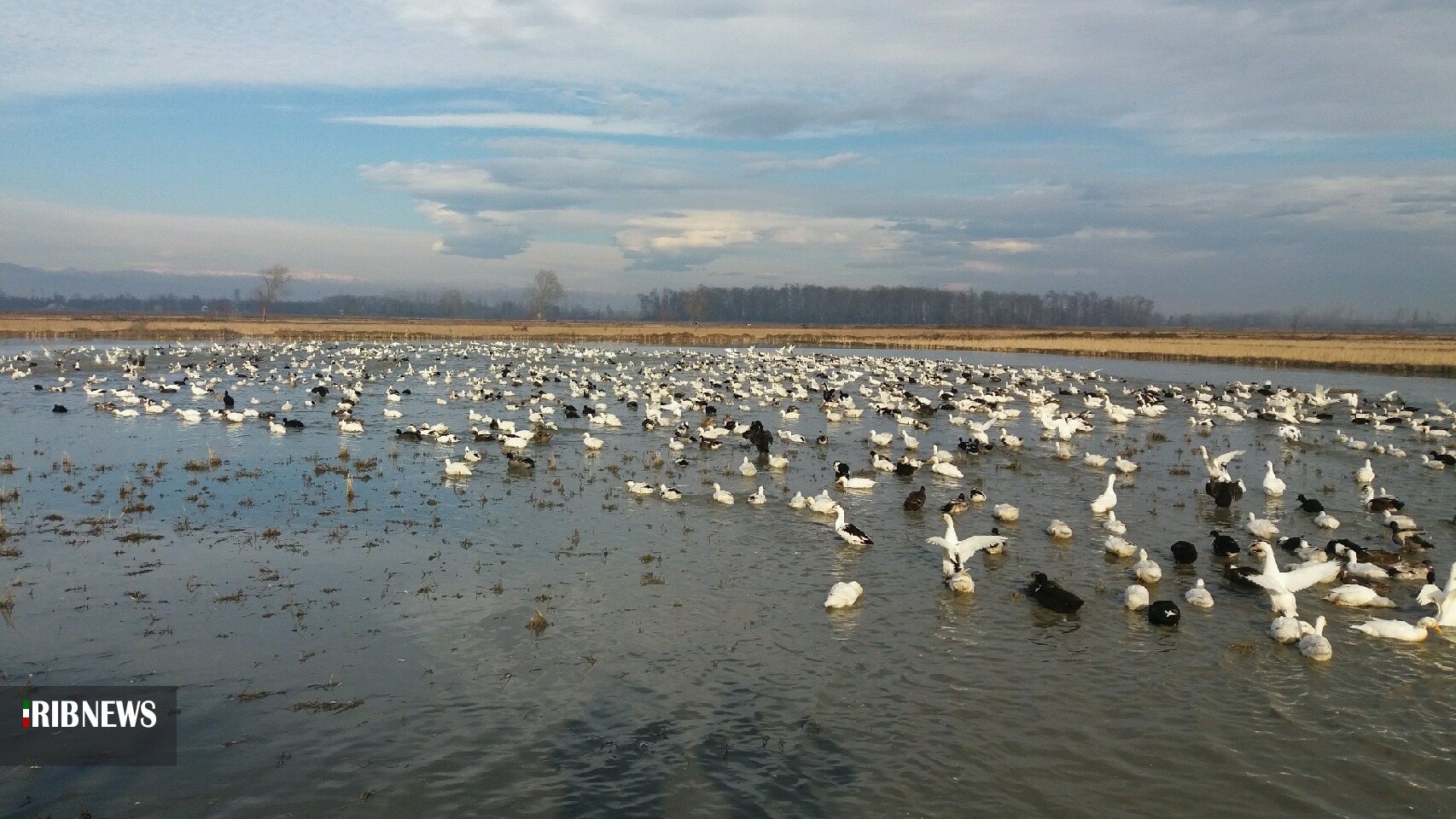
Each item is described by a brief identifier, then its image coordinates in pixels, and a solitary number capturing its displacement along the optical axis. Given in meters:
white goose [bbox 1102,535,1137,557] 13.53
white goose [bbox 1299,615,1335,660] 9.95
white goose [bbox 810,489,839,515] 16.02
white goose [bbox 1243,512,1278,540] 14.99
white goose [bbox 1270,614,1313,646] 10.37
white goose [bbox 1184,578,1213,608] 11.51
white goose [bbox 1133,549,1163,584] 12.38
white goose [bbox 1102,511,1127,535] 14.62
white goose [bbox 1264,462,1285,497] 18.48
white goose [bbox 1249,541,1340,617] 10.84
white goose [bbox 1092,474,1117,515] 16.30
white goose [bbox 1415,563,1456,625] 10.62
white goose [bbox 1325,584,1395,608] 11.76
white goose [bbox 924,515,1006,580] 12.23
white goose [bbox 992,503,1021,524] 15.72
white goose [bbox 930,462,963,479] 19.56
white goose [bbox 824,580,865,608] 11.25
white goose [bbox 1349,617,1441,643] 10.51
